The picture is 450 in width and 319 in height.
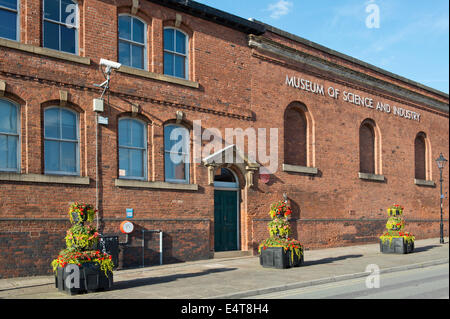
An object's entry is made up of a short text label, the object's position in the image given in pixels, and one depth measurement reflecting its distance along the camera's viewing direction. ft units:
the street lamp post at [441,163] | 81.05
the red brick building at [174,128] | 45.55
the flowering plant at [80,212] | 36.45
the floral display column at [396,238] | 63.77
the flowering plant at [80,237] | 36.01
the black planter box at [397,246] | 63.57
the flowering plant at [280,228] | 49.26
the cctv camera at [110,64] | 46.62
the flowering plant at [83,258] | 35.37
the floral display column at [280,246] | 48.47
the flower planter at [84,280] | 35.04
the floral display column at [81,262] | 35.24
